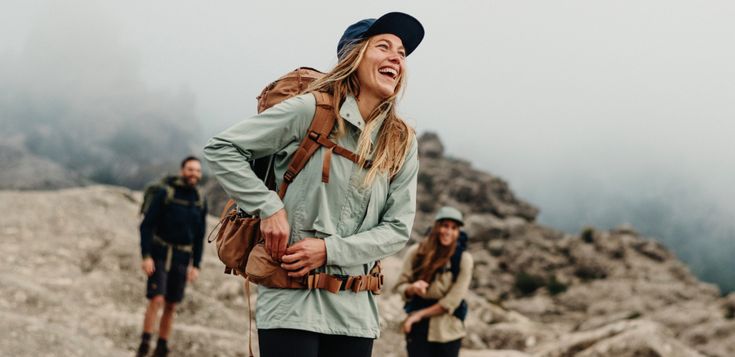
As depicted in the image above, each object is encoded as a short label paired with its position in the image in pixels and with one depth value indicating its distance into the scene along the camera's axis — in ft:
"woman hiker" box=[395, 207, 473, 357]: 23.24
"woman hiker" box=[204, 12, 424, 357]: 9.80
